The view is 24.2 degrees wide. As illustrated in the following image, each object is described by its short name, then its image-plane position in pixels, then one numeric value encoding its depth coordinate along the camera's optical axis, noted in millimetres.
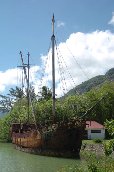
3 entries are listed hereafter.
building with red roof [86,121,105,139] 44158
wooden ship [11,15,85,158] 29864
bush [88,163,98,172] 11801
